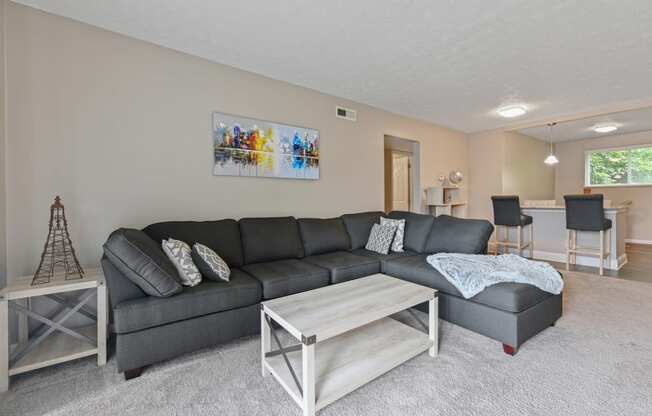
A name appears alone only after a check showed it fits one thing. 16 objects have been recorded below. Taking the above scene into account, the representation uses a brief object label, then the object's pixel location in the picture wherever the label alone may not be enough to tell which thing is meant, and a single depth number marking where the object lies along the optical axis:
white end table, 1.65
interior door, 5.85
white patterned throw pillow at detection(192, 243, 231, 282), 2.19
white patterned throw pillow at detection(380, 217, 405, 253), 3.40
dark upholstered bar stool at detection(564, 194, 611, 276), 3.91
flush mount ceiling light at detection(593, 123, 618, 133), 5.46
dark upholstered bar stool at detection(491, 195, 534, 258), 4.63
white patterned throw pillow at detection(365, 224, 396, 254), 3.32
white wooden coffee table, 1.48
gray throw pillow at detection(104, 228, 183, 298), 1.79
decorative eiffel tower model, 2.02
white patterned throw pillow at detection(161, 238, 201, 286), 2.06
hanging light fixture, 5.18
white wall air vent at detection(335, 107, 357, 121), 3.95
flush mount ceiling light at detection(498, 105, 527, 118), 4.33
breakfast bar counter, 4.25
